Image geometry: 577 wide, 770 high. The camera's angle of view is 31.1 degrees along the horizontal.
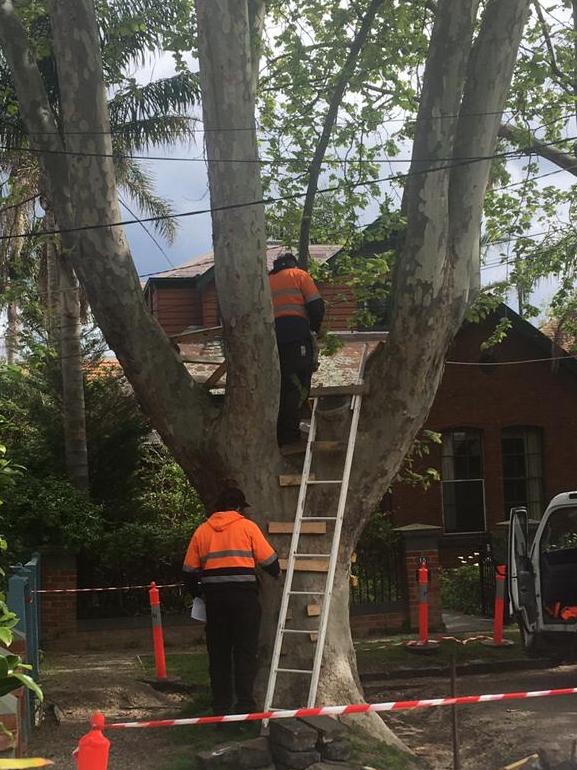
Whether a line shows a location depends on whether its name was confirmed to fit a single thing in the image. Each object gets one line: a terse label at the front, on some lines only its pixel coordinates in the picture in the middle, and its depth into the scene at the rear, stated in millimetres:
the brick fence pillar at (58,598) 14695
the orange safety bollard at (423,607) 13711
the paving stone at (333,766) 6846
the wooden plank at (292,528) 8367
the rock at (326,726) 7051
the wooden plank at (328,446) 8500
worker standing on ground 7785
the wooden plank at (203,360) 9745
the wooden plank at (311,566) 8211
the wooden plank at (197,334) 9281
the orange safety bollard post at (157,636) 11430
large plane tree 8469
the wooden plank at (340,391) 8633
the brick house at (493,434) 23547
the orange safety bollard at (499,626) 13714
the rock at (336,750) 7000
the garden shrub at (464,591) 18703
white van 11961
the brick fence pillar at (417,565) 15945
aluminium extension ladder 7707
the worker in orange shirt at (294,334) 8773
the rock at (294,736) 6922
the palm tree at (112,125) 15070
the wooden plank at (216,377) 9170
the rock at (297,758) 6891
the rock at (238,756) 6910
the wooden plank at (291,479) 8484
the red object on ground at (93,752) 4754
